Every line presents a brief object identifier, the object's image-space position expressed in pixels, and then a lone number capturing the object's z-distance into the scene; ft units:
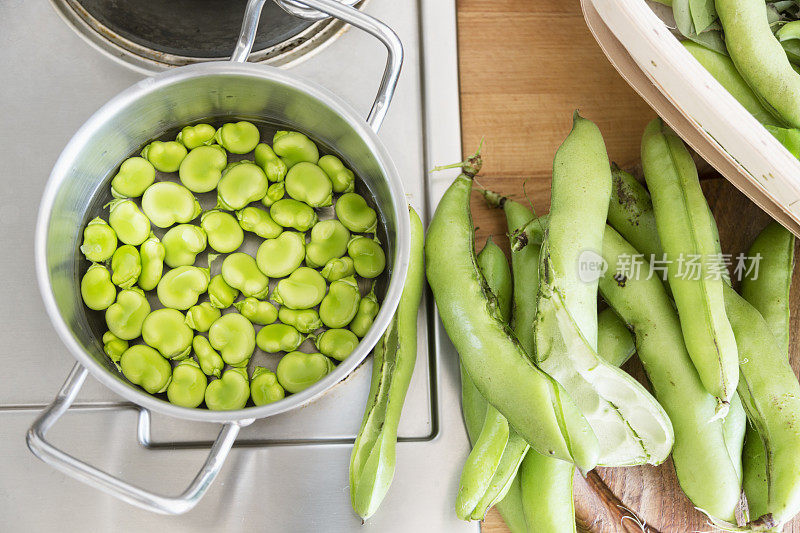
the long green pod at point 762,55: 2.10
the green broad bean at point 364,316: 2.30
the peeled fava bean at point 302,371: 2.23
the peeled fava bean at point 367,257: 2.35
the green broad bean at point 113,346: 2.23
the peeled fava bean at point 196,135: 2.40
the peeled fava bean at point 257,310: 2.32
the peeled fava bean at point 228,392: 2.20
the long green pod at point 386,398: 2.12
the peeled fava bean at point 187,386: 2.19
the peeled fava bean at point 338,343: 2.27
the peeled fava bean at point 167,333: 2.22
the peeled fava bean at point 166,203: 2.32
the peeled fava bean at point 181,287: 2.28
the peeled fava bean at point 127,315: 2.23
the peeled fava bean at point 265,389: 2.22
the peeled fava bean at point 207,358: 2.24
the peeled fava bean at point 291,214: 2.38
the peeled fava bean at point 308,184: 2.39
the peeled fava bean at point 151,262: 2.29
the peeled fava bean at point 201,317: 2.29
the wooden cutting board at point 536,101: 2.62
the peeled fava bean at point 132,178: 2.32
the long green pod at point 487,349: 1.85
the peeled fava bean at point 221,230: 2.36
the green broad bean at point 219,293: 2.33
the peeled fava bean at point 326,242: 2.39
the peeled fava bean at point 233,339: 2.25
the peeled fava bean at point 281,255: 2.35
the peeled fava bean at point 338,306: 2.30
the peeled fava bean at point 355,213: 2.39
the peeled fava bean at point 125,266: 2.24
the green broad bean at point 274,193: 2.42
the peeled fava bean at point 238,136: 2.42
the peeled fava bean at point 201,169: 2.38
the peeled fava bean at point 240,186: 2.36
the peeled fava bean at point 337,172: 2.42
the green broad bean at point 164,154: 2.36
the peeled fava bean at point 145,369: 2.17
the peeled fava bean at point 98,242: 2.24
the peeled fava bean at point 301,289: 2.29
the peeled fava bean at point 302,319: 2.32
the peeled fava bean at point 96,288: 2.21
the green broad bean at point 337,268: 2.36
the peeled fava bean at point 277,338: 2.29
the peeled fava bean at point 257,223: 2.37
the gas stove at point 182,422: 2.28
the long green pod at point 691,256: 2.01
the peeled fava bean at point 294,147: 2.43
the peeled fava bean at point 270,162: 2.42
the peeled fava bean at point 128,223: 2.27
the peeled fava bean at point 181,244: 2.31
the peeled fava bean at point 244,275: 2.33
